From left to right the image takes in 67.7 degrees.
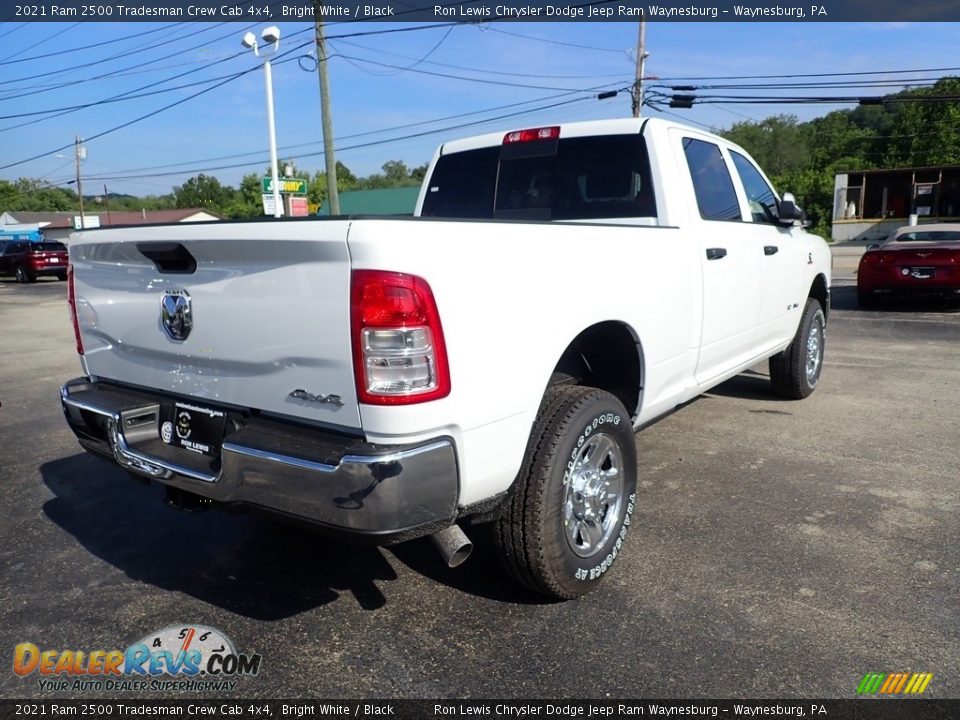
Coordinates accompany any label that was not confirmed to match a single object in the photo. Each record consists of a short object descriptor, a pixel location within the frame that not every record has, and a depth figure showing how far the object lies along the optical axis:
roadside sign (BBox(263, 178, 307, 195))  20.94
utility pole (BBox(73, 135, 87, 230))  61.97
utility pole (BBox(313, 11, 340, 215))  17.92
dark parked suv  24.78
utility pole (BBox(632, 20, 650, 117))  25.90
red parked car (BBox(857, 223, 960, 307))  11.06
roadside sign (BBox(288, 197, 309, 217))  22.51
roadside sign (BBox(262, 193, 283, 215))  21.70
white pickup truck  2.12
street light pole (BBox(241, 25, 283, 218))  18.70
